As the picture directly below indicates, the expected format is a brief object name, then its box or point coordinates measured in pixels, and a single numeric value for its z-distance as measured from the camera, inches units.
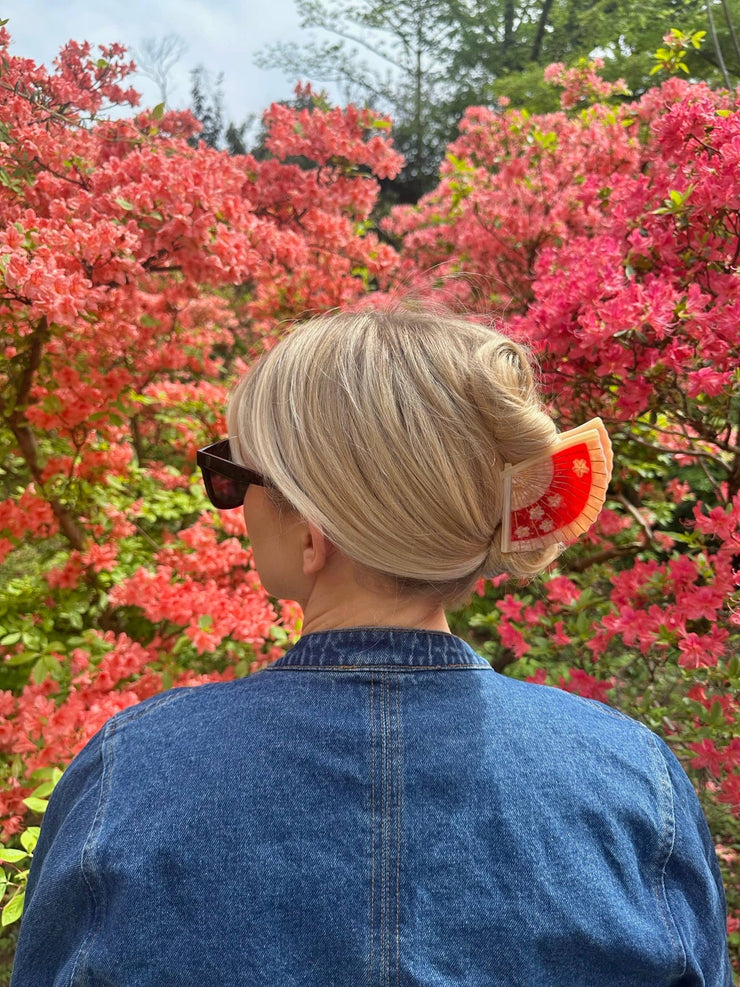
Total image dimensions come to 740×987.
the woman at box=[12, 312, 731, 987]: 27.2
